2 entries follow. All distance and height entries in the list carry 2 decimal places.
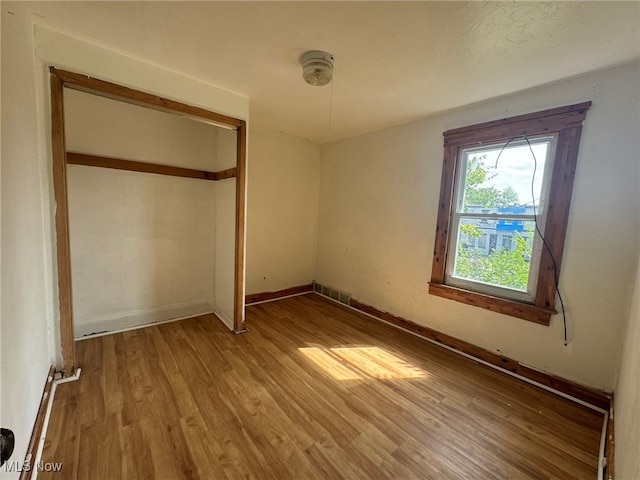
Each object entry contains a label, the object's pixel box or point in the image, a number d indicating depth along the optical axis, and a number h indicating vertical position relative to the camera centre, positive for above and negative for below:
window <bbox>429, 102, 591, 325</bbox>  2.02 +0.13
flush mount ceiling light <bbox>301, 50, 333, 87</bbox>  1.75 +1.04
